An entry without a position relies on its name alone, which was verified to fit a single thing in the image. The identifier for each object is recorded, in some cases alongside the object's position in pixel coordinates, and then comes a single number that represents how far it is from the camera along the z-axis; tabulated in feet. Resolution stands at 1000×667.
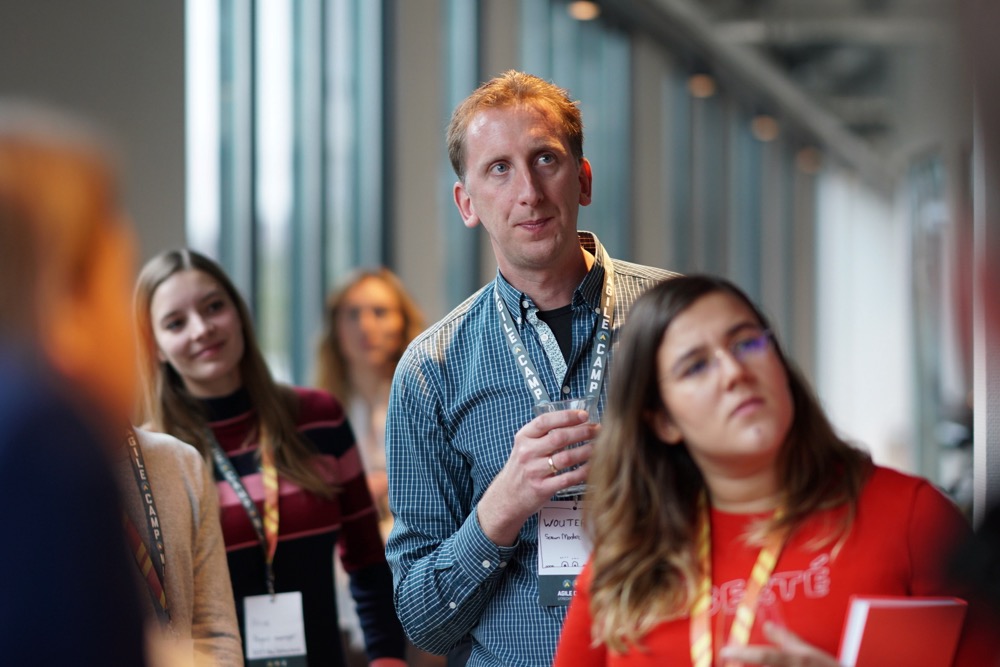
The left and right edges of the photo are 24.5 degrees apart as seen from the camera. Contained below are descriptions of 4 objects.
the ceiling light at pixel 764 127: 55.47
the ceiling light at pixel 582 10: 30.63
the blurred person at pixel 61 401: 7.21
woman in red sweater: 8.06
